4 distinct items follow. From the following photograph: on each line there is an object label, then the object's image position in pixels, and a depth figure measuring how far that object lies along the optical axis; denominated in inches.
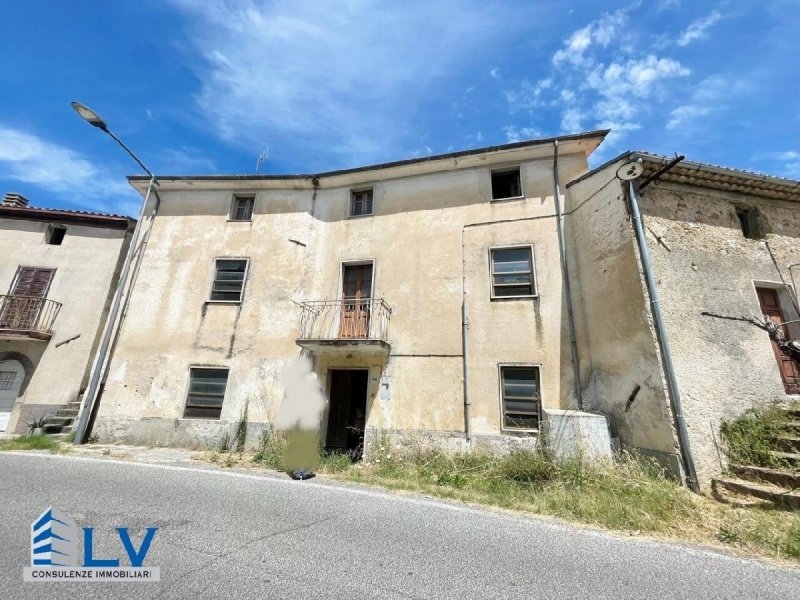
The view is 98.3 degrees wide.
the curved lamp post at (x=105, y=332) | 368.2
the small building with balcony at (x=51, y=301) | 451.2
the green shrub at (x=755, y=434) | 246.7
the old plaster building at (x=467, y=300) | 287.6
